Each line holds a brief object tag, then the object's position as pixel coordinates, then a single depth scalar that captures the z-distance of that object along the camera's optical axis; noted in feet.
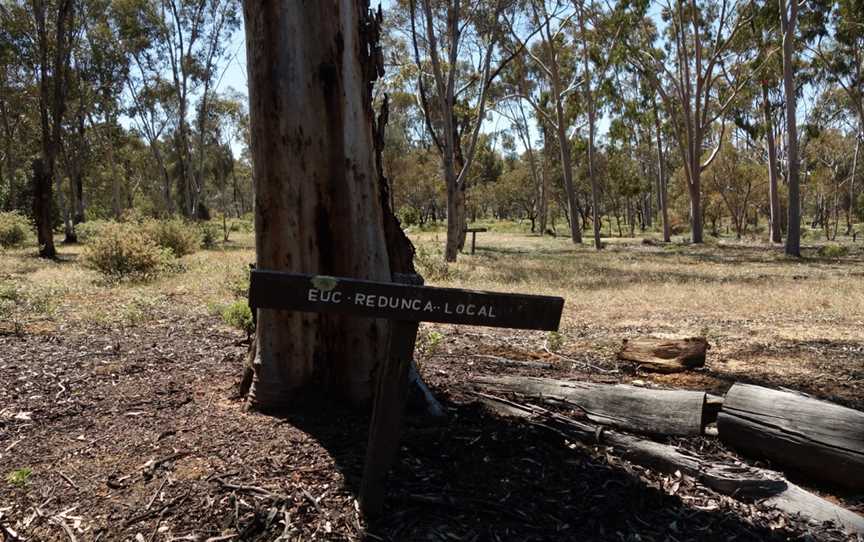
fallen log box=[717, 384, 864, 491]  9.49
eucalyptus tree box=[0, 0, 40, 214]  68.44
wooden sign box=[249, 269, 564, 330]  7.27
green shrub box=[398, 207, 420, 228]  139.45
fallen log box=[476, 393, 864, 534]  8.74
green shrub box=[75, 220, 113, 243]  79.19
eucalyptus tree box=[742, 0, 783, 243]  74.43
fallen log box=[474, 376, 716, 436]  10.70
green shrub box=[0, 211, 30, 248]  63.62
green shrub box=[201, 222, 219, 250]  75.99
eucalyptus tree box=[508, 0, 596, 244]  72.59
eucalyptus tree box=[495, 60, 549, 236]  96.44
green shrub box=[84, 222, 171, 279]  36.32
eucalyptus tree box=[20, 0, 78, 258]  53.83
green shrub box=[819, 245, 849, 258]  63.26
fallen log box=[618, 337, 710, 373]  15.70
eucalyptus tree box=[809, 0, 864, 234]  81.10
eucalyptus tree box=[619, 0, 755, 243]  80.23
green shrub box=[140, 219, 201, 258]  52.64
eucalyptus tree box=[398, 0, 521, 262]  54.54
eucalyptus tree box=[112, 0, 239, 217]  90.58
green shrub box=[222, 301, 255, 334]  19.70
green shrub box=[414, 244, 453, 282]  40.27
